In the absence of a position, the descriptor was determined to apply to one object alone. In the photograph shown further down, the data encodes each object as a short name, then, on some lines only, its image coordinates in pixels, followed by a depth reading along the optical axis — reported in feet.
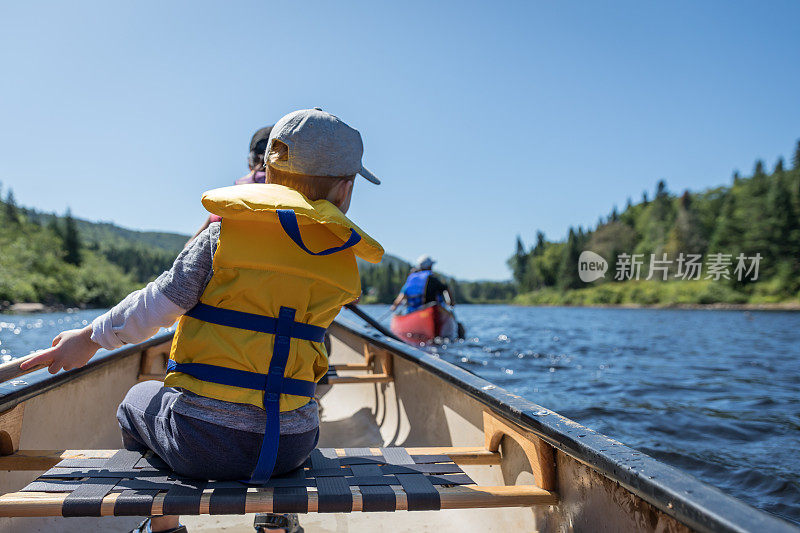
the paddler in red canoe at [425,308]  37.63
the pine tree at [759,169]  189.41
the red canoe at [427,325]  37.50
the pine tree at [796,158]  213.58
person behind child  8.71
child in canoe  4.31
